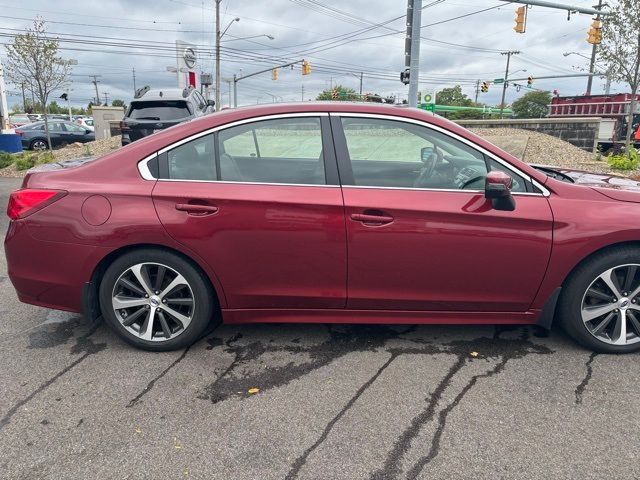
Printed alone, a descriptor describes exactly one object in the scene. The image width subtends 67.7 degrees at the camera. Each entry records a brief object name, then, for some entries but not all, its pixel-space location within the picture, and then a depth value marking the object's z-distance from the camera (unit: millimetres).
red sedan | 2959
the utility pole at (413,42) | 12050
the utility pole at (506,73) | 61062
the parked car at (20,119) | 33406
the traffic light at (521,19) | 16641
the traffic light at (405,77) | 12969
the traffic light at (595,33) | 14047
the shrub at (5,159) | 13812
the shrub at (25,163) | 13492
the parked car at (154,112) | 10656
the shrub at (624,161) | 11633
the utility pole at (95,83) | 92812
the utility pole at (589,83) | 34734
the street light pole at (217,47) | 31297
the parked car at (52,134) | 20641
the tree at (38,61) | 13812
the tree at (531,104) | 78562
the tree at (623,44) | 12766
